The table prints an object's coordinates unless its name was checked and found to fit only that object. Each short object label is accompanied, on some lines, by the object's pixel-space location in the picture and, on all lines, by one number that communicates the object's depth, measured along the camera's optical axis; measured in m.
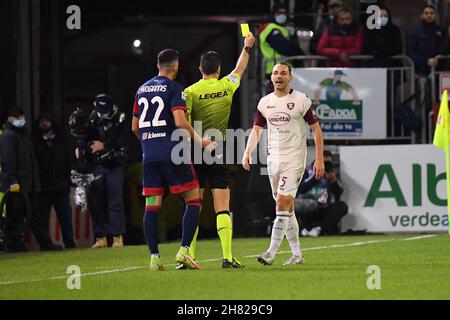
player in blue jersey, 14.25
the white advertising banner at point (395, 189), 22.05
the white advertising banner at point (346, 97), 22.88
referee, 14.76
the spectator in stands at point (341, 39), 23.28
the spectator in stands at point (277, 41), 23.31
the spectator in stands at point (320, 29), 23.55
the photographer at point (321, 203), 21.88
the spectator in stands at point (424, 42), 23.48
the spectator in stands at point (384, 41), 23.30
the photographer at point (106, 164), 20.61
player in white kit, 14.98
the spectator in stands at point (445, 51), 23.36
